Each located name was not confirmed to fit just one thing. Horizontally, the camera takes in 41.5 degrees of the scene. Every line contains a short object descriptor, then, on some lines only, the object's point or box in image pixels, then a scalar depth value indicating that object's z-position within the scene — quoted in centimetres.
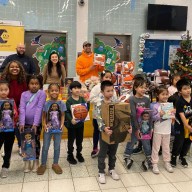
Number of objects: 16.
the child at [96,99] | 327
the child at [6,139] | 284
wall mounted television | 689
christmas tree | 647
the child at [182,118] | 318
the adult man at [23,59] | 420
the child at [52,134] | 295
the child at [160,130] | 309
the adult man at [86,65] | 438
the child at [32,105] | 294
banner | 555
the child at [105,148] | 282
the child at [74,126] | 312
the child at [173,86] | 382
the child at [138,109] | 305
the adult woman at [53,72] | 414
